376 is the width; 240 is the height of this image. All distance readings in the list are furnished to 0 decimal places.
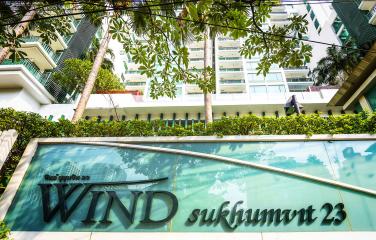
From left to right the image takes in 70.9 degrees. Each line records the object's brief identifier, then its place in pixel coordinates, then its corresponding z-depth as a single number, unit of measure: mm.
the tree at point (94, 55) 22297
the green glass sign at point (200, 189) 5781
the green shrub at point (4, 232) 5223
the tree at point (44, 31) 4581
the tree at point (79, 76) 18578
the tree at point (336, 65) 22391
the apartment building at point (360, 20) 17875
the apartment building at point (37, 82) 15656
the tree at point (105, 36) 4770
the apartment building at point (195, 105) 15984
